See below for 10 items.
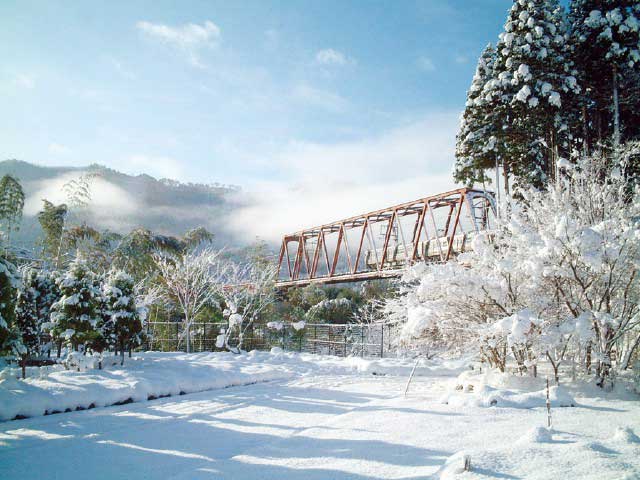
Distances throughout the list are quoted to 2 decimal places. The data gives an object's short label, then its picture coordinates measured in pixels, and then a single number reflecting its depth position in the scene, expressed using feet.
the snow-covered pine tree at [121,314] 43.37
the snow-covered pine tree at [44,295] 49.80
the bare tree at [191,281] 68.18
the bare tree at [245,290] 69.64
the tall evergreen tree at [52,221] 80.69
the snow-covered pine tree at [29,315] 45.16
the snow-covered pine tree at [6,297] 24.03
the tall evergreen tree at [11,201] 55.75
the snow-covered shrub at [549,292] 25.67
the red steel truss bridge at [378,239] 63.41
